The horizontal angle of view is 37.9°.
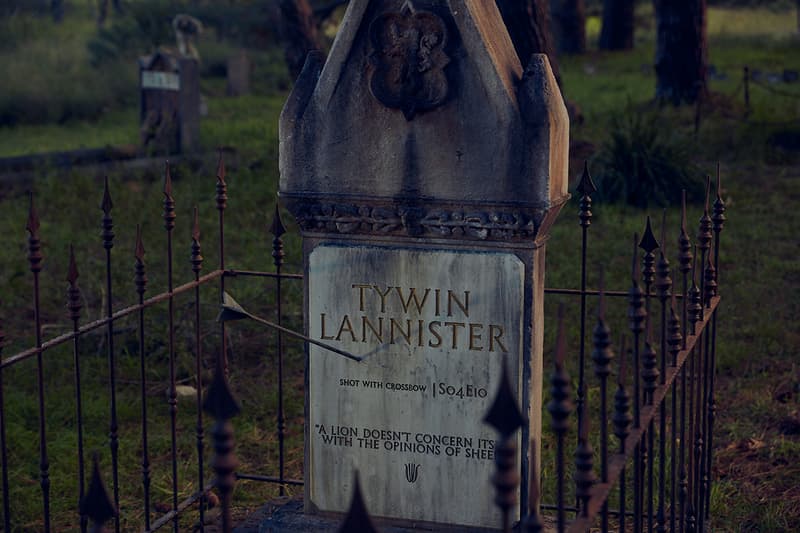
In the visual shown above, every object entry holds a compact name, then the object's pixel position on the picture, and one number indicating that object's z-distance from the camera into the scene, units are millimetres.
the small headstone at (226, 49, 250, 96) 19844
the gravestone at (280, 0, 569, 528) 3707
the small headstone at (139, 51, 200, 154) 12789
